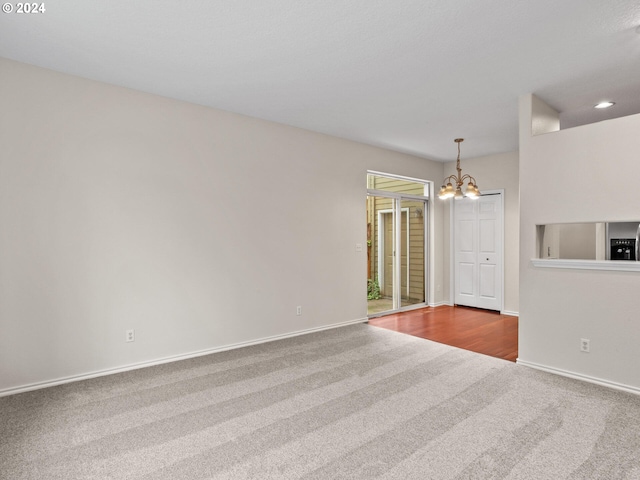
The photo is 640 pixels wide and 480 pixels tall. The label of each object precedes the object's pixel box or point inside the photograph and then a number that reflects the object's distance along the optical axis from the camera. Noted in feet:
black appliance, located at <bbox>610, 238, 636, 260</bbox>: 11.84
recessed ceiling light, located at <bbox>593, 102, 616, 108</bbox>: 13.05
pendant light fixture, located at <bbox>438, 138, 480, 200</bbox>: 16.14
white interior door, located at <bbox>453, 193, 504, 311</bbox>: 20.84
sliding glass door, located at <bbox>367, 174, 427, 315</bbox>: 20.98
